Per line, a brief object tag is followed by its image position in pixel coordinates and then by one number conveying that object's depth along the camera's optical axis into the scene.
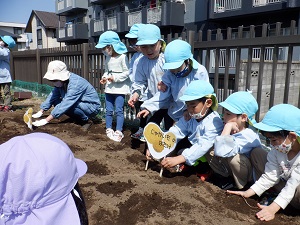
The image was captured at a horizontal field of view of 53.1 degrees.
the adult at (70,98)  4.55
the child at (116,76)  4.23
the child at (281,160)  2.05
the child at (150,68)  3.32
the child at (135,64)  3.98
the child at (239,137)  2.49
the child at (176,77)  2.88
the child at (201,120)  2.62
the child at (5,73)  6.01
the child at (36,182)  1.00
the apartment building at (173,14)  13.19
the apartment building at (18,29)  53.53
